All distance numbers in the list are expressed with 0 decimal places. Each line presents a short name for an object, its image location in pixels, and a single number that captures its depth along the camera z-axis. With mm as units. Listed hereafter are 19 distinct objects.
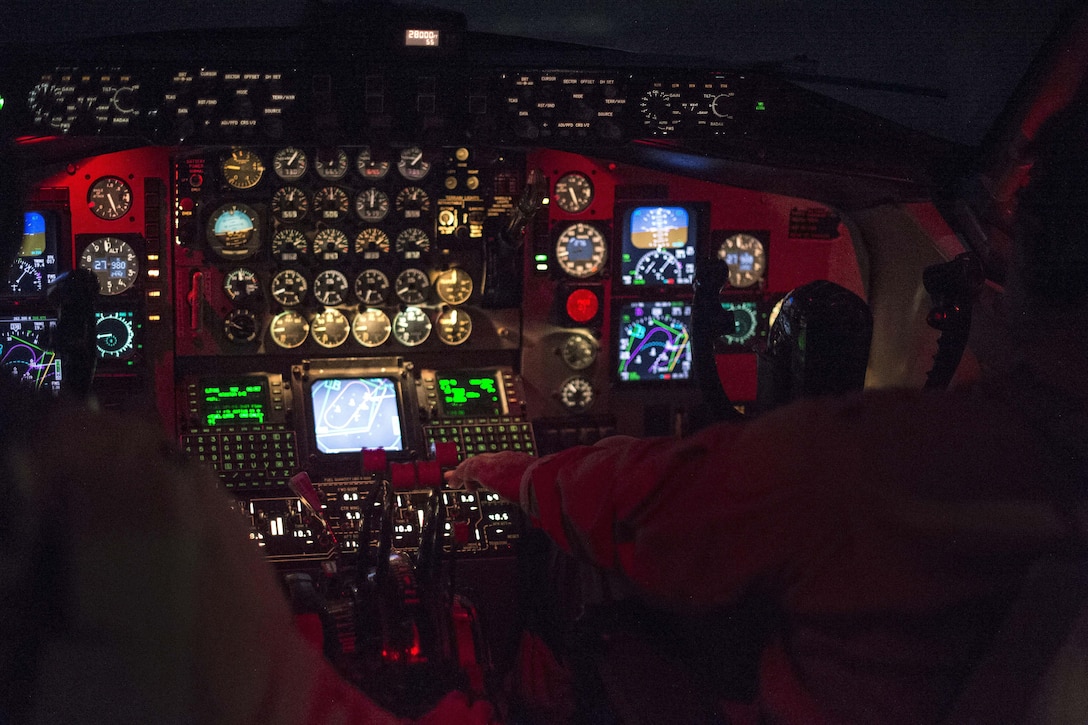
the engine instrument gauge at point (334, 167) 3242
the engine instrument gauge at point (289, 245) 3270
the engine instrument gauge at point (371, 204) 3303
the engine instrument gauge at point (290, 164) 3246
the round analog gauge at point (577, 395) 3492
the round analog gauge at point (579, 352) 3457
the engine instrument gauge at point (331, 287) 3303
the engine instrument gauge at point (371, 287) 3324
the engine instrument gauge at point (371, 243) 3320
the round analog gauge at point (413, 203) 3322
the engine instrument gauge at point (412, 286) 3354
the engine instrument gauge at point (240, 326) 3229
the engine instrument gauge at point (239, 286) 3242
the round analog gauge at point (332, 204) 3273
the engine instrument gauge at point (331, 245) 3293
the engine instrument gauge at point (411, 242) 3342
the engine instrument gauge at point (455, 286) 3377
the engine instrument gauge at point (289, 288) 3283
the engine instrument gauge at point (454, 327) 3391
